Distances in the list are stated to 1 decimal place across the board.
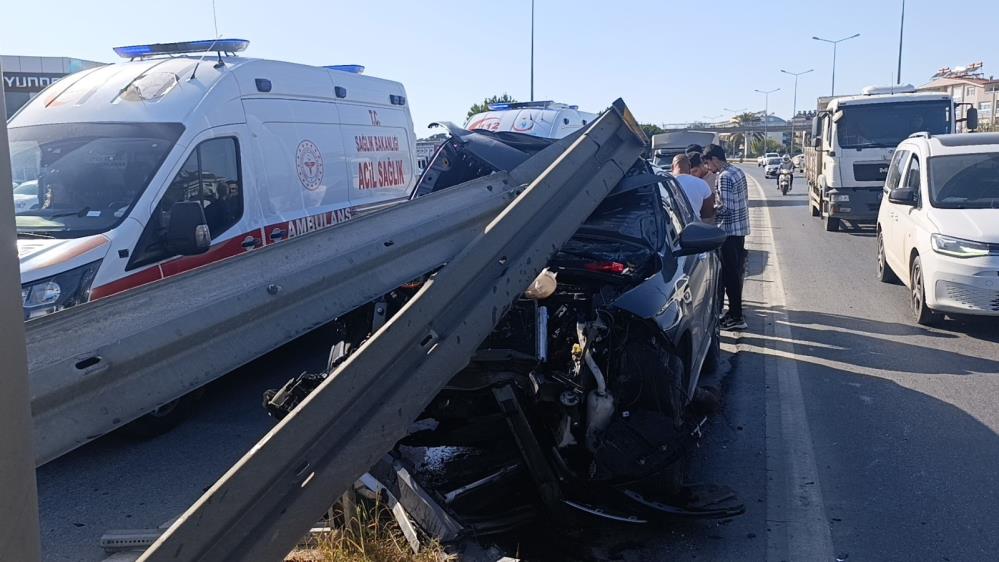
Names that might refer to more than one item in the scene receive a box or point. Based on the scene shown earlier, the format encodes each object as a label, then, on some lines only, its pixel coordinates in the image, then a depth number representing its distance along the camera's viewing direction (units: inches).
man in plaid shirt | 347.9
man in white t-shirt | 342.0
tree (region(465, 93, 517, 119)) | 1799.7
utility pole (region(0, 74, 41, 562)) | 51.6
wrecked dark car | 156.9
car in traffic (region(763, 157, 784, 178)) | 1975.9
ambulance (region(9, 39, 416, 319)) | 231.7
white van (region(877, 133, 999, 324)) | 316.8
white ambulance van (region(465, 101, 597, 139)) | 600.1
